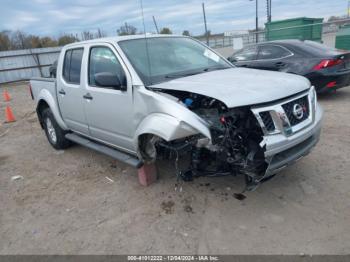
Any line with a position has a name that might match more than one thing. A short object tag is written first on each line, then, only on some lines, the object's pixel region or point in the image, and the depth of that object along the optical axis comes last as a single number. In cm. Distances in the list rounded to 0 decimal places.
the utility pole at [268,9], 2148
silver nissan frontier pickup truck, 288
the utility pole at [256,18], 2024
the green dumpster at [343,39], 1301
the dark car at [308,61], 697
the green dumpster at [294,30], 1521
